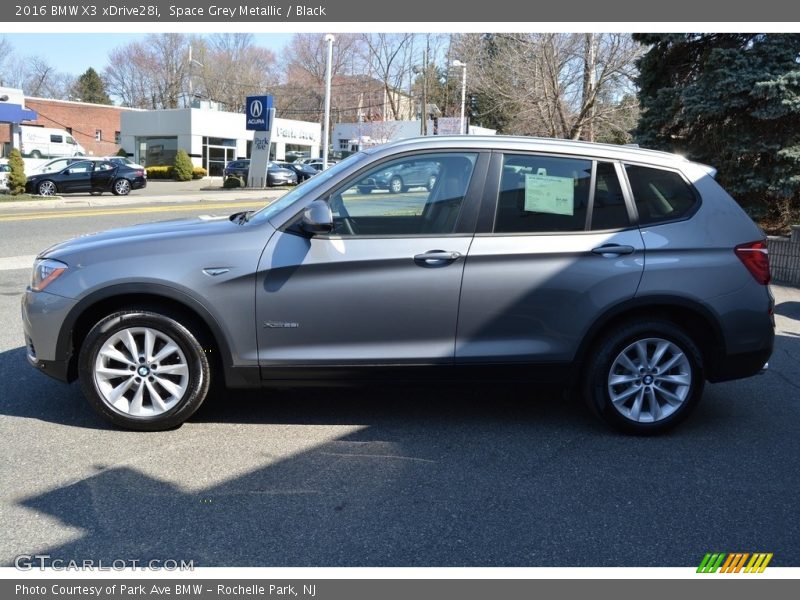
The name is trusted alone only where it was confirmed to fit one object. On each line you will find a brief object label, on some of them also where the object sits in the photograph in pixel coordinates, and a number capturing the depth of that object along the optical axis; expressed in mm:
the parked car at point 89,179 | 28328
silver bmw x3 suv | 4570
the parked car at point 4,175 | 28469
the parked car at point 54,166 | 29203
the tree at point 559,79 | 22094
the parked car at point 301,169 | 41238
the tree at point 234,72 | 84938
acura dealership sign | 33219
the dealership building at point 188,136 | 50312
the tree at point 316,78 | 72875
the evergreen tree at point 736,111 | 12023
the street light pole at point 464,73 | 27156
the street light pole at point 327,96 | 28531
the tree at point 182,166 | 44781
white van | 43781
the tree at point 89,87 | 95875
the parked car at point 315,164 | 45756
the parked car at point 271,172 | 37562
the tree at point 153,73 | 92050
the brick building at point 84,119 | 63156
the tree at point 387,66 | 63534
